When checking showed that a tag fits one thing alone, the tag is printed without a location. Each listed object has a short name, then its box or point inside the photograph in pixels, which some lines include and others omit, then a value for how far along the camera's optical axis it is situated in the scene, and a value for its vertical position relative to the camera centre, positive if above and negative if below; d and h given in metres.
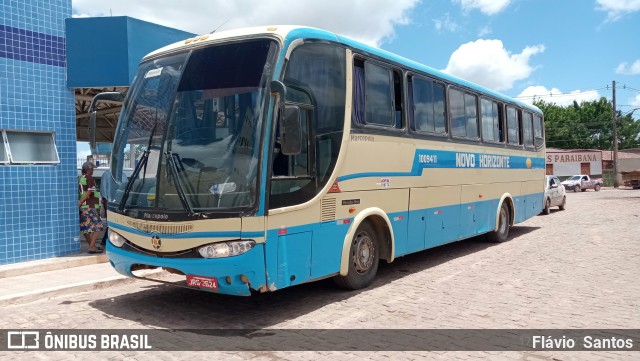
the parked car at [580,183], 43.53 -0.45
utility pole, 48.50 +1.55
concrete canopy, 9.63 +2.77
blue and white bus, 5.32 +0.30
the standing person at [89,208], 9.95 -0.30
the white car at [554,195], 20.69 -0.67
